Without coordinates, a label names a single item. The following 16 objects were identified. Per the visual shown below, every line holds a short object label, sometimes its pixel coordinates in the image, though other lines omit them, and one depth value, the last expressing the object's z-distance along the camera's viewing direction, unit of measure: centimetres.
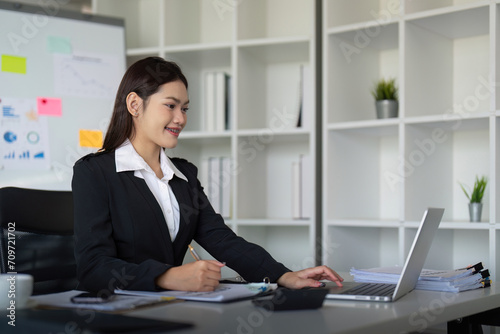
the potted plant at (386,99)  285
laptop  130
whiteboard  283
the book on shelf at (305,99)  293
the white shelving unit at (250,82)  302
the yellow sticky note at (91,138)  301
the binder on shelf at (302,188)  294
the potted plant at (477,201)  263
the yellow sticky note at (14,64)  284
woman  141
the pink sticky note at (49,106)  291
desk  98
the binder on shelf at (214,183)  312
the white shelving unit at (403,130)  270
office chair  172
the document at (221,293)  122
